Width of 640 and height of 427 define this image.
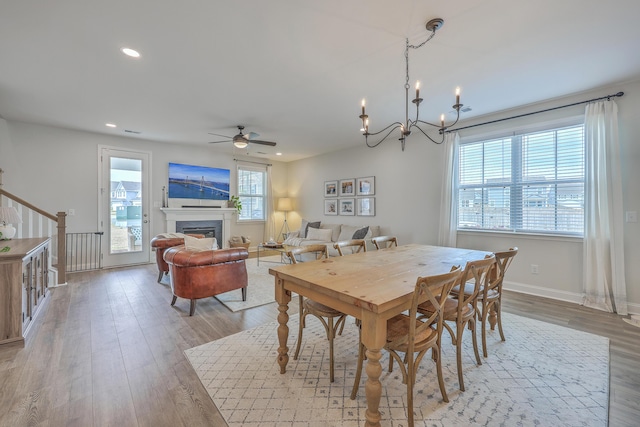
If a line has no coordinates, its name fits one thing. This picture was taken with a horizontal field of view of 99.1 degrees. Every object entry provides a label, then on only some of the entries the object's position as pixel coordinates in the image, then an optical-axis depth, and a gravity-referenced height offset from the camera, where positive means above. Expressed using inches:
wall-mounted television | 238.8 +29.5
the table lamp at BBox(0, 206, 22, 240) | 117.9 -2.7
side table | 203.4 -24.6
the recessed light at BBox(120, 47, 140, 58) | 96.7 +58.6
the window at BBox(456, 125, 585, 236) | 137.1 +17.8
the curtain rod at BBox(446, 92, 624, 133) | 122.7 +54.2
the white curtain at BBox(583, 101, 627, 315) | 121.1 -0.2
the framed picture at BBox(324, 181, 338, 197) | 261.4 +25.1
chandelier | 80.5 +56.9
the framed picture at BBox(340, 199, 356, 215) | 246.7 +6.8
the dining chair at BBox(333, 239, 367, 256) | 103.9 -11.8
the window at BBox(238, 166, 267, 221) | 283.9 +23.8
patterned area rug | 61.8 -45.6
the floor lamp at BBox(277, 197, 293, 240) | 298.8 +10.3
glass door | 209.3 +5.7
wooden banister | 162.2 -18.1
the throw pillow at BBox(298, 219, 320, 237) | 260.5 -11.2
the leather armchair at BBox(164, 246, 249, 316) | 120.0 -26.2
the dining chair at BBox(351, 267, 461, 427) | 57.3 -27.8
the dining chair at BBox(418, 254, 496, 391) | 70.7 -27.0
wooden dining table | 55.0 -17.0
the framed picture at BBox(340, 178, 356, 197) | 245.6 +25.1
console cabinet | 89.7 -26.7
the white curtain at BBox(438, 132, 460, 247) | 173.0 +11.1
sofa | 213.3 -16.5
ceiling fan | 179.6 +49.1
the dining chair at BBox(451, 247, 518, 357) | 85.0 -26.4
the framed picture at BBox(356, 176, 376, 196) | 229.8 +24.5
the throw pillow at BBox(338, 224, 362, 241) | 226.7 -14.1
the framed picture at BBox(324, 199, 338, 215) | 262.4 +7.3
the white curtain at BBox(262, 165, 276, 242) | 297.7 +4.6
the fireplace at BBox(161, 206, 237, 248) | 234.4 -6.1
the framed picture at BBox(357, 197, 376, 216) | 229.8 +7.2
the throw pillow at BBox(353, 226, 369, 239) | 211.2 -14.5
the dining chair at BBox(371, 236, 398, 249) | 126.1 -12.0
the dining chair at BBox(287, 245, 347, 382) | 75.2 -28.0
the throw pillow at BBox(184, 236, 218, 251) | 130.9 -14.5
